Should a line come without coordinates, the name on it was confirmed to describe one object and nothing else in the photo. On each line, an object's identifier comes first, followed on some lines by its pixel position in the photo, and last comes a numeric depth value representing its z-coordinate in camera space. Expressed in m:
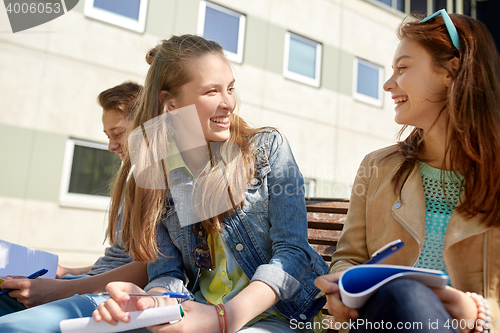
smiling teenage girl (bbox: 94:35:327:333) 1.59
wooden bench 2.40
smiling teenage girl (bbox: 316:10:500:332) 1.44
